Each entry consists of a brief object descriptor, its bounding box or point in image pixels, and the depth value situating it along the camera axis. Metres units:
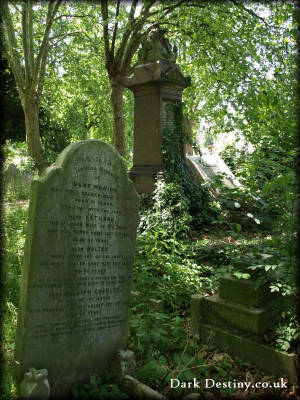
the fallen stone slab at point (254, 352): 3.08
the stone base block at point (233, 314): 3.40
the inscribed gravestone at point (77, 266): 2.71
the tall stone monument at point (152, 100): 8.02
